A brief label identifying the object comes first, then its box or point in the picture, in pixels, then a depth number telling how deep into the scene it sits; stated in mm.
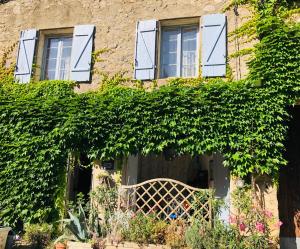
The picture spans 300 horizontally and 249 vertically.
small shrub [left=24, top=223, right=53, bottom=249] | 7590
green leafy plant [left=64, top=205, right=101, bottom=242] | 7039
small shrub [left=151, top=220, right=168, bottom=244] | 6691
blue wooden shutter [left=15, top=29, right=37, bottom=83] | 9484
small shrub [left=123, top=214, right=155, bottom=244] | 6613
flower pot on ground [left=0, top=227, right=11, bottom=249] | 6941
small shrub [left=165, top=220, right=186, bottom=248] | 6484
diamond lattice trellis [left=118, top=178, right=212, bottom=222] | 6965
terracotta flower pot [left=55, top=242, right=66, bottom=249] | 6914
